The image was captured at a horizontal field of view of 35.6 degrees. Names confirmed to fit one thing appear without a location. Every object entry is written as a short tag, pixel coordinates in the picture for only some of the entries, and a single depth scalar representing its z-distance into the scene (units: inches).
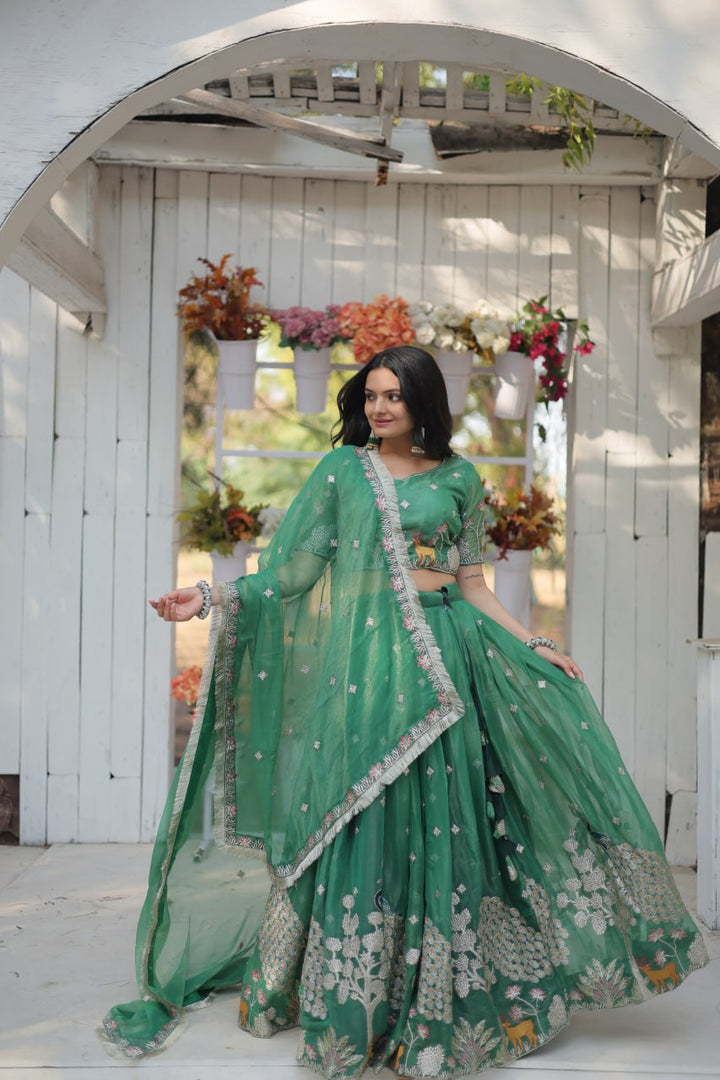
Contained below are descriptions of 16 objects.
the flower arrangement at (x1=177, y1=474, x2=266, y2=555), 165.0
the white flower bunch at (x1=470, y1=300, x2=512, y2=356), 163.2
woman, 98.4
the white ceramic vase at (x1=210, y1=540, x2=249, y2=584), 167.0
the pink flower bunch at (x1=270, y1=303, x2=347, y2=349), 163.9
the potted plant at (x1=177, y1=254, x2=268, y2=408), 163.6
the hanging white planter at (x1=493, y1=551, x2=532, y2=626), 165.9
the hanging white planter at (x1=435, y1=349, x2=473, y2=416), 166.9
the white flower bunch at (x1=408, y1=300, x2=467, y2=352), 163.2
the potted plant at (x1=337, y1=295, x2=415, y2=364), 160.9
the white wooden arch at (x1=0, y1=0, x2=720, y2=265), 91.2
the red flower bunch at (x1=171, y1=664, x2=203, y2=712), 166.1
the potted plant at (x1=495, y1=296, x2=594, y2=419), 164.9
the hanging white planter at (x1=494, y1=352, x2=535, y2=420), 168.1
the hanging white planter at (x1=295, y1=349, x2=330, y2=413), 168.2
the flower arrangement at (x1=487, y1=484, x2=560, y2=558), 165.3
